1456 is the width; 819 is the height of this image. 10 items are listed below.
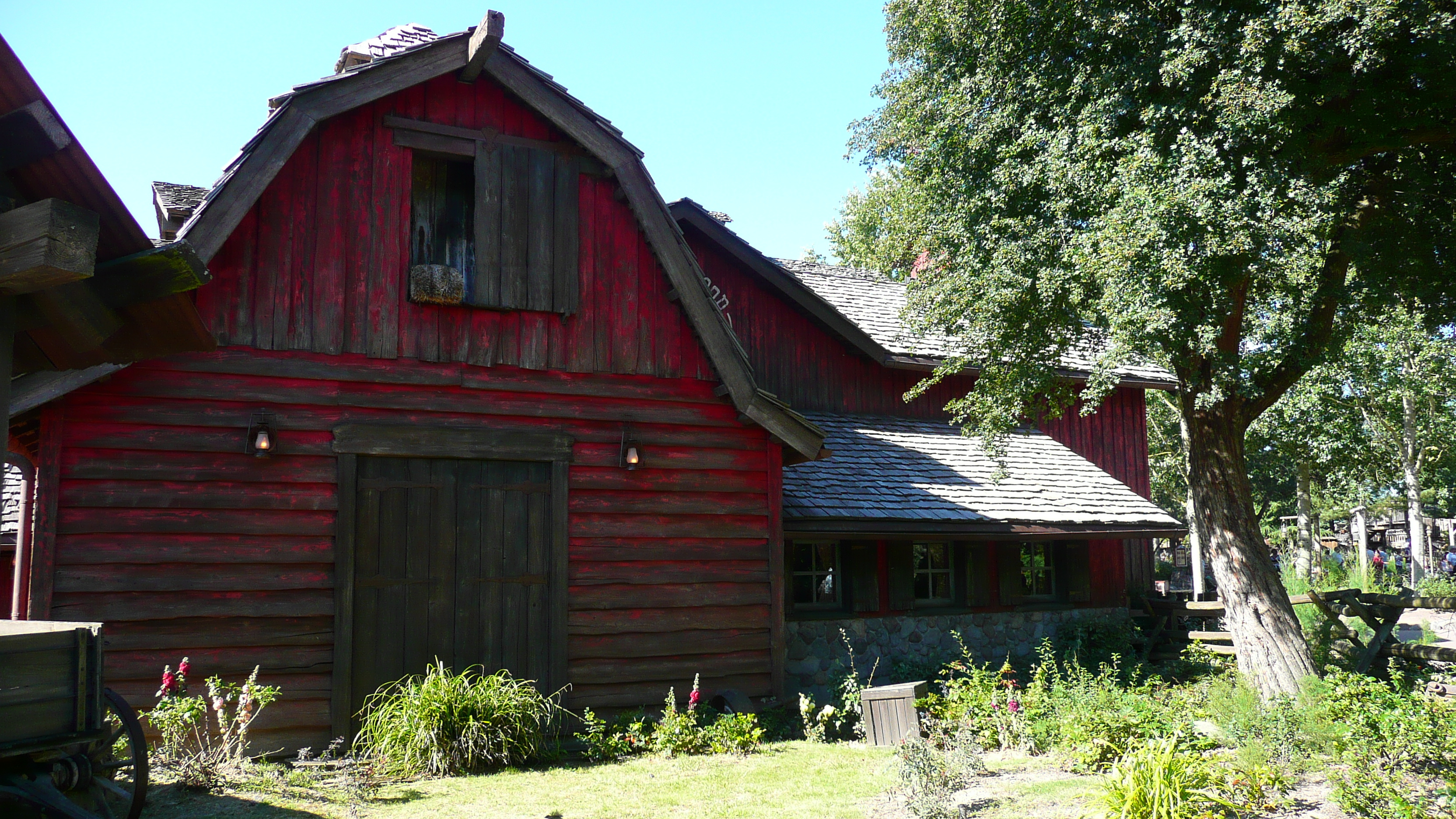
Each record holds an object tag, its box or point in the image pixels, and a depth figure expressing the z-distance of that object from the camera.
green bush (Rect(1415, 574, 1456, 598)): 22.48
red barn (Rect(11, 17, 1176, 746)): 7.72
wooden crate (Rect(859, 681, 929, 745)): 8.74
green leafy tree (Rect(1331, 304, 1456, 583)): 25.97
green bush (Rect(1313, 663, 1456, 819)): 5.92
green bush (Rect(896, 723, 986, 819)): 6.10
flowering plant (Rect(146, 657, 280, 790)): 6.89
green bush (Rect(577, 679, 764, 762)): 8.32
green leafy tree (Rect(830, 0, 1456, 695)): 8.64
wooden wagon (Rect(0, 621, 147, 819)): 3.95
